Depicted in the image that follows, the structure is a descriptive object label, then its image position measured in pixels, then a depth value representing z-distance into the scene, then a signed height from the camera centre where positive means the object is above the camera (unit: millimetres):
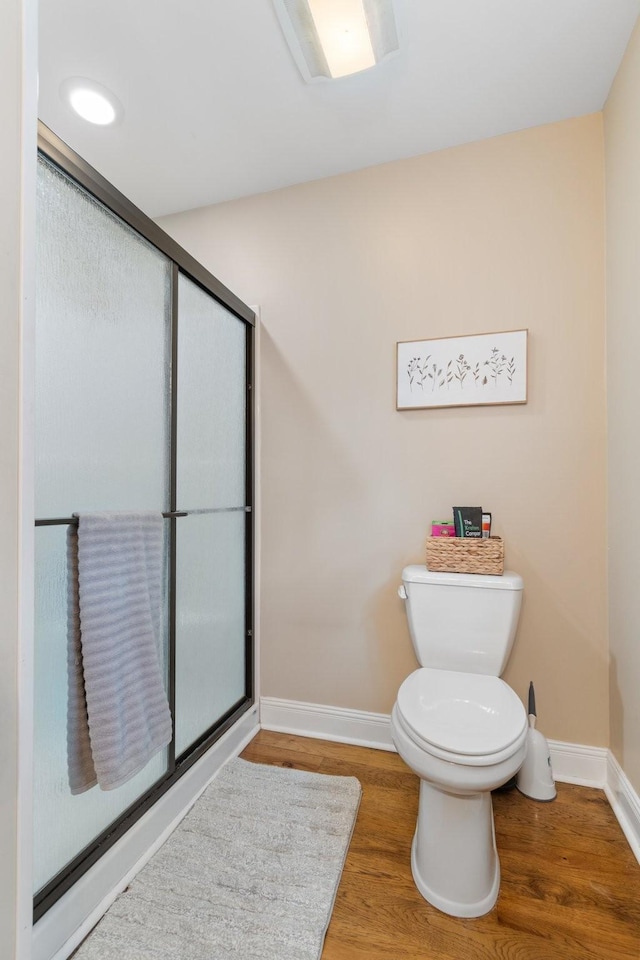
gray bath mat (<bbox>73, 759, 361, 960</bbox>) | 1121 -1111
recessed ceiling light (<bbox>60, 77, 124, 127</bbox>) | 1628 +1363
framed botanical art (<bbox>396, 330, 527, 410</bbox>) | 1845 +435
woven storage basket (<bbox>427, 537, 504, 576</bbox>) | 1707 -283
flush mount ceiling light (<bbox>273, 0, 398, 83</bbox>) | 1353 +1355
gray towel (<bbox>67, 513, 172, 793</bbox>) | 1096 -437
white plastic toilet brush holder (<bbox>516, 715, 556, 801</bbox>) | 1667 -1054
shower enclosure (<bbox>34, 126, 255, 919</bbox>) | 1100 +87
